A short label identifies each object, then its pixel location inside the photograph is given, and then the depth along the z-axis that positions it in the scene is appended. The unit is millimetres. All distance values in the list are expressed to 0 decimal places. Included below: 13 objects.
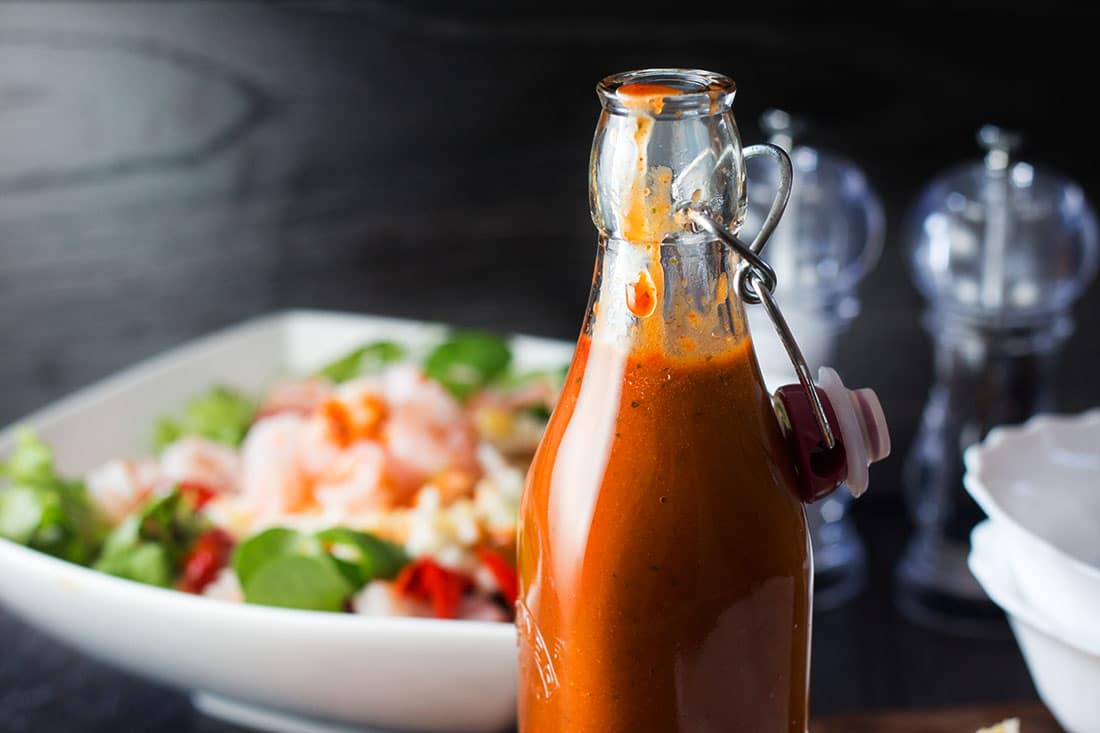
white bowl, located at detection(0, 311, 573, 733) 847
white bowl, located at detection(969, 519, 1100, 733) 724
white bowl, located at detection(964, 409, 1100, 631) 723
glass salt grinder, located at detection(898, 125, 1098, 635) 1172
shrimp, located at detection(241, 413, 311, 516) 1078
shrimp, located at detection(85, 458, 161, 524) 1118
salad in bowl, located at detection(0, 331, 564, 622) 947
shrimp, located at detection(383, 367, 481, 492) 1092
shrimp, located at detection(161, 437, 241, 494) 1163
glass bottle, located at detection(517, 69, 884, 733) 561
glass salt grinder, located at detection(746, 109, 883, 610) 1241
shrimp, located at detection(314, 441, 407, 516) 1047
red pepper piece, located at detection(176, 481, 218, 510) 1123
